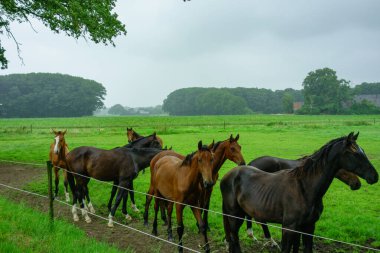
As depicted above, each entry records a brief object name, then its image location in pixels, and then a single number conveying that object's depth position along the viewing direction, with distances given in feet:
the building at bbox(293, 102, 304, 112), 426.51
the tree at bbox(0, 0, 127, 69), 38.68
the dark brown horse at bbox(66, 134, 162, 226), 27.89
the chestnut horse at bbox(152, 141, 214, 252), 18.80
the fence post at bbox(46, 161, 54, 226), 21.90
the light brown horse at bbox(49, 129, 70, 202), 30.58
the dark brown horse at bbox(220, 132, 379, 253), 15.05
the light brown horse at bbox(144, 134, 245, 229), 23.76
